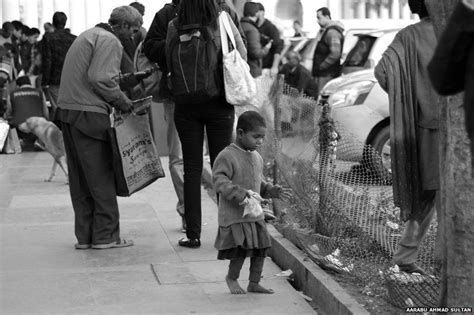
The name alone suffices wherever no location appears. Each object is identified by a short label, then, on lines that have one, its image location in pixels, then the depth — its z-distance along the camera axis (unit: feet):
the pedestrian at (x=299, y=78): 55.88
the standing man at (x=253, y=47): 46.24
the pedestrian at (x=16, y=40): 61.16
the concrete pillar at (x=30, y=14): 75.56
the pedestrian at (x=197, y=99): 24.97
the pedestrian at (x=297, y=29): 79.36
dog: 40.04
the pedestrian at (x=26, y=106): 52.83
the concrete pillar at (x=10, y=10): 74.69
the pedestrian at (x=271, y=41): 57.31
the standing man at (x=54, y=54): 50.47
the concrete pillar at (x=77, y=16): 70.44
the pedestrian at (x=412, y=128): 20.10
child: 20.85
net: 21.89
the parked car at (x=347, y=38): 66.28
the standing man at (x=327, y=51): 57.41
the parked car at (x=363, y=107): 39.34
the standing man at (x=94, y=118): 25.59
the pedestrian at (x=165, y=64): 26.43
